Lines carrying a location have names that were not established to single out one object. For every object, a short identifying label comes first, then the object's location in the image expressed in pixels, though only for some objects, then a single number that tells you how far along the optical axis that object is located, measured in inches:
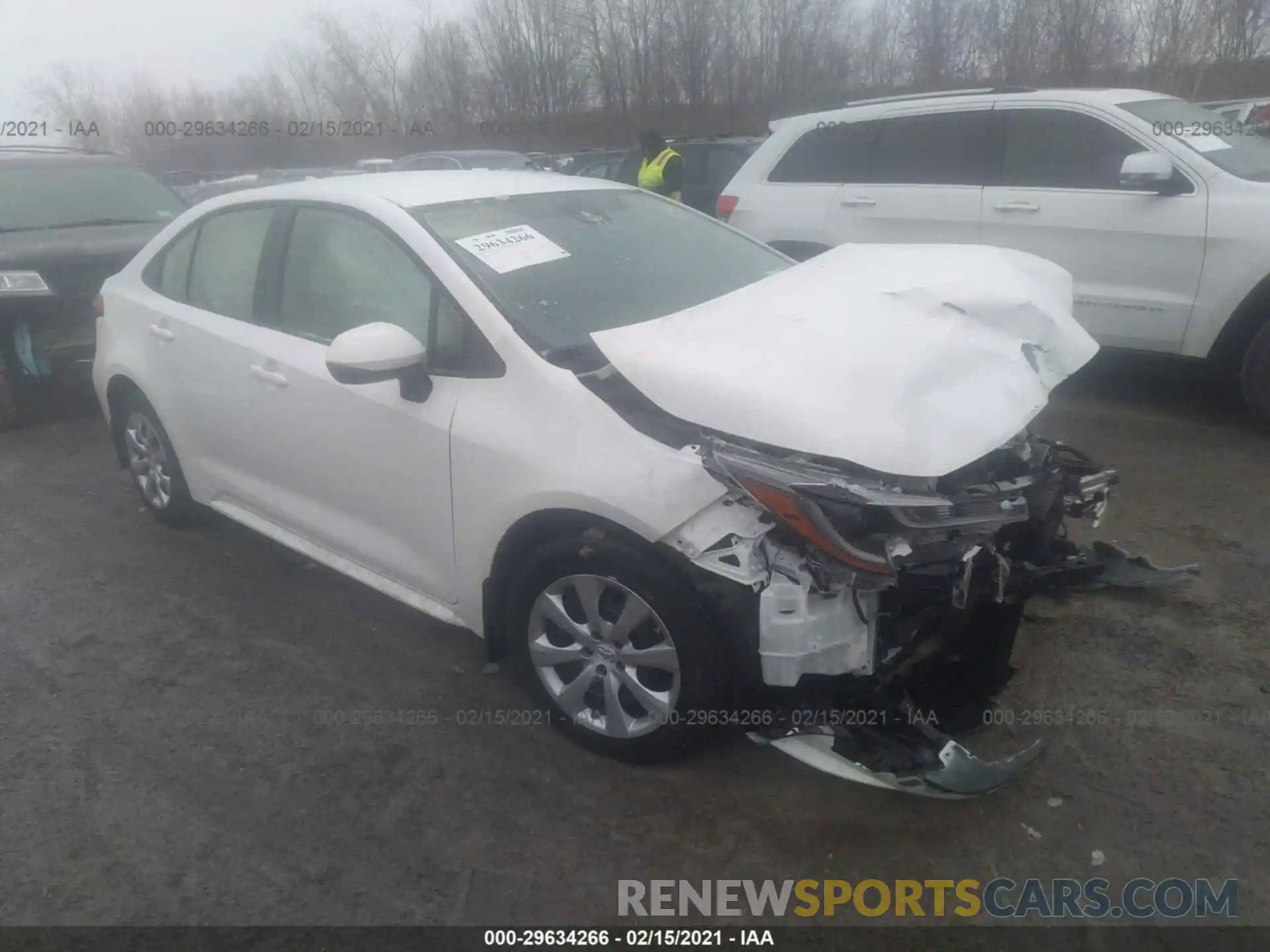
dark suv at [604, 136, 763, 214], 424.5
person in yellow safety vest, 374.0
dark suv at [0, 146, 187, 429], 248.5
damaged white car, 93.9
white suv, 199.5
